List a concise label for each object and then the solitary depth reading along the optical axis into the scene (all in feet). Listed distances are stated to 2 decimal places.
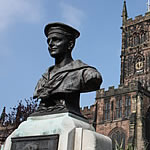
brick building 122.31
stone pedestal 14.80
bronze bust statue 16.61
